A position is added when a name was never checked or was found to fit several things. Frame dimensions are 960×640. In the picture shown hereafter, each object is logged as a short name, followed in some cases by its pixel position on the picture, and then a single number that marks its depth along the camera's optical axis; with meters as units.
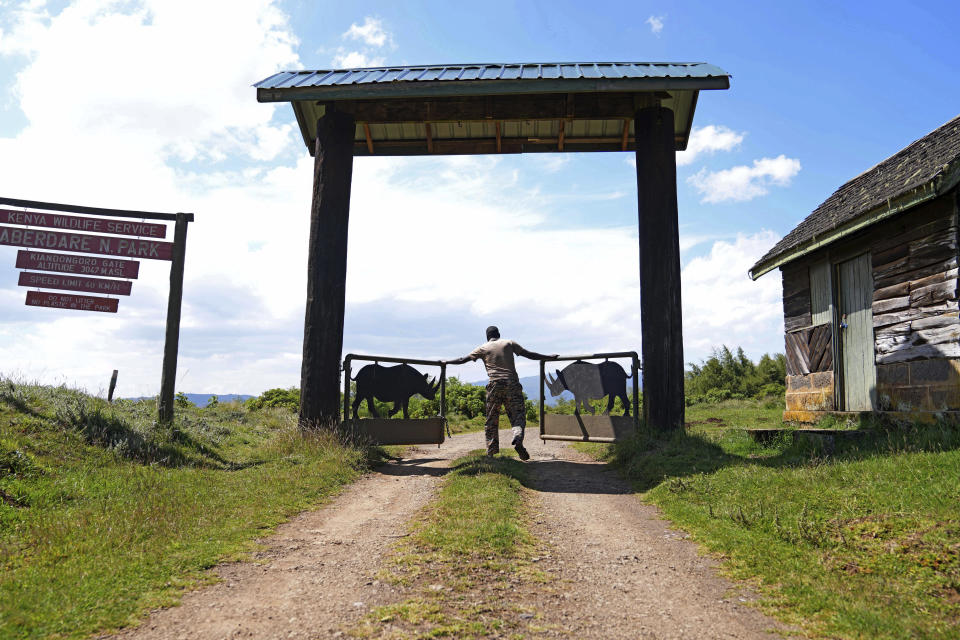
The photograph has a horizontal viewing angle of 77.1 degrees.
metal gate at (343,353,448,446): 11.38
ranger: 10.55
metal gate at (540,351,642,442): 11.69
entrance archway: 10.94
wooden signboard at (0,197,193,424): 10.91
